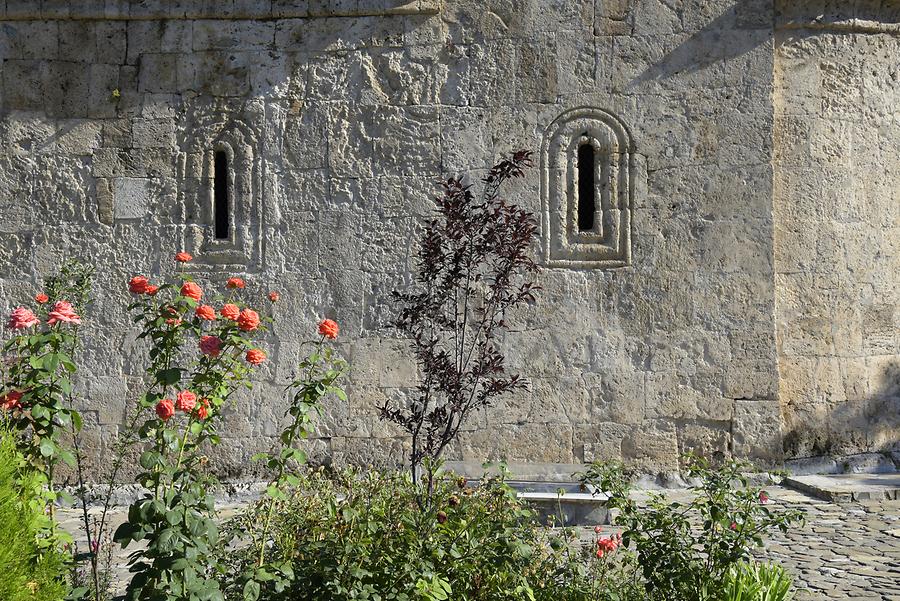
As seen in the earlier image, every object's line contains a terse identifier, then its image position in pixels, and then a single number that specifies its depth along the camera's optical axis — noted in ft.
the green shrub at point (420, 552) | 10.73
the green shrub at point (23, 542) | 8.78
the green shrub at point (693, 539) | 11.28
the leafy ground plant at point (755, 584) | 11.19
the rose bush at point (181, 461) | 9.88
